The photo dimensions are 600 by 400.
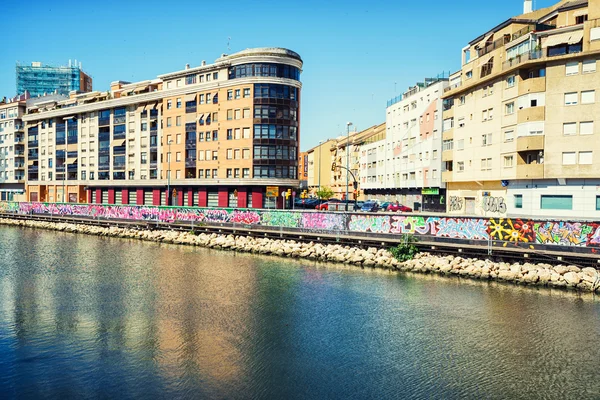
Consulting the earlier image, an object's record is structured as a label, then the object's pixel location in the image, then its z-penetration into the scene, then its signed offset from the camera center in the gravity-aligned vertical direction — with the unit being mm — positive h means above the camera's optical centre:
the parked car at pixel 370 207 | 76256 -2513
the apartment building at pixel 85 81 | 175375 +40442
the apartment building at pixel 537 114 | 49312 +8659
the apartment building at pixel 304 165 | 180000 +9632
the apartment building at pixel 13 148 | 117812 +9753
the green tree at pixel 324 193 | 122250 -605
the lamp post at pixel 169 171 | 84688 +3119
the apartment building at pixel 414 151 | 77375 +7271
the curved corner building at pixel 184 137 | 76375 +9354
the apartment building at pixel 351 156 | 120125 +9848
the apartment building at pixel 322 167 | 157875 +7989
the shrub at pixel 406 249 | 40062 -4813
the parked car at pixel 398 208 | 75312 -2627
